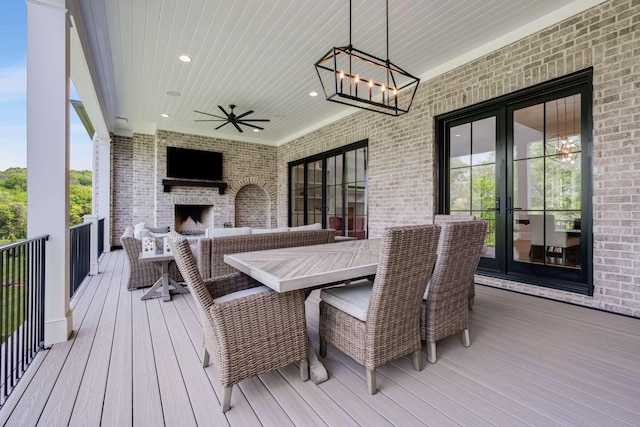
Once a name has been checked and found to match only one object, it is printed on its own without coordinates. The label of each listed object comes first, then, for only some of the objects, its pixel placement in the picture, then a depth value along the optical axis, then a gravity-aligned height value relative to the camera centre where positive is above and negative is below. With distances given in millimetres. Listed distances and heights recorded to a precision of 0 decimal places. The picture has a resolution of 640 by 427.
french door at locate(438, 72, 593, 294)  3096 +413
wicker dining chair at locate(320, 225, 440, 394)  1518 -544
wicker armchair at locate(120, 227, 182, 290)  3646 -697
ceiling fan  5590 +1848
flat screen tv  7383 +1306
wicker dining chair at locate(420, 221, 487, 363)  1857 -455
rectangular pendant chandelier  4203 +2163
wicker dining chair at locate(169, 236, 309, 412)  1490 -631
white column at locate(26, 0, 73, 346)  2211 +540
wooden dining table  1487 -314
